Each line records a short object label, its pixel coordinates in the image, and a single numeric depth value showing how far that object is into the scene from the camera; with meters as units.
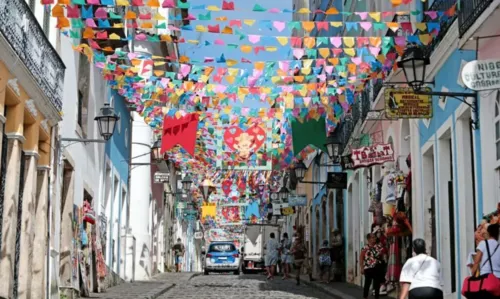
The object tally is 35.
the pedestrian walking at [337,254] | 26.52
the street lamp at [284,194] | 39.22
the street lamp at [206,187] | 39.47
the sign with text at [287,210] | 39.72
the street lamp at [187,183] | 35.62
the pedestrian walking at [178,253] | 48.81
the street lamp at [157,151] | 24.55
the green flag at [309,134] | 24.86
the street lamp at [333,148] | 23.08
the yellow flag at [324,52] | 14.84
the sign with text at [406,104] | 14.93
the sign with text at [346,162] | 22.33
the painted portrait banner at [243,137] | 25.33
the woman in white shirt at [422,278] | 10.85
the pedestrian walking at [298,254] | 26.95
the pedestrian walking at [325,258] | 25.56
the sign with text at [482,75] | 10.26
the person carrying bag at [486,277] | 9.75
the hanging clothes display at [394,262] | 18.89
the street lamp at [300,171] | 28.20
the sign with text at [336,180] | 25.83
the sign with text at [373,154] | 18.69
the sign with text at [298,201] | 36.03
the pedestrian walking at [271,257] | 30.77
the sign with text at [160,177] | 31.70
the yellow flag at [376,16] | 13.27
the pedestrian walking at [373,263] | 17.58
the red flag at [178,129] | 21.05
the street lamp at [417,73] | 13.29
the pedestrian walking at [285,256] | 31.46
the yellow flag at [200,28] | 12.94
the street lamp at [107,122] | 16.30
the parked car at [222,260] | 40.31
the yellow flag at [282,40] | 13.41
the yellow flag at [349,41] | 14.39
